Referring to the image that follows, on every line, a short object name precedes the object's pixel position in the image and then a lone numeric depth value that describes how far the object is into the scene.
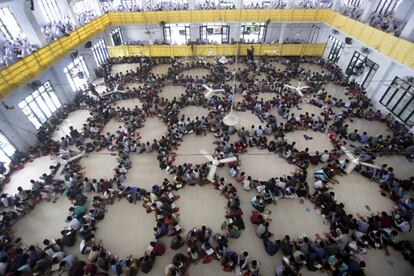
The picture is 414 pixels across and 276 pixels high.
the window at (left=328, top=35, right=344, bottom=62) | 22.00
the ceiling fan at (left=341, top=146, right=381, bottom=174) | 10.97
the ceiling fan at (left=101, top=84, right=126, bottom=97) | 18.17
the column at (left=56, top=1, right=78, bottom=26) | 17.80
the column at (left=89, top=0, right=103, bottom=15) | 20.81
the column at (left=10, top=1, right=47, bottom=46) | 13.47
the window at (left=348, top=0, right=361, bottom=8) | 20.86
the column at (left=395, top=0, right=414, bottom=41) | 15.84
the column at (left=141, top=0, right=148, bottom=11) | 21.64
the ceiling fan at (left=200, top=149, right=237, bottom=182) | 10.04
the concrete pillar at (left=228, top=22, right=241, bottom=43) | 24.34
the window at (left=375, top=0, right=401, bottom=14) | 17.34
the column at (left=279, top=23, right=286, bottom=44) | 23.67
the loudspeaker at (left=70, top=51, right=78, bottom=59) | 18.01
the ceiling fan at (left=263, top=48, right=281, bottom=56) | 24.11
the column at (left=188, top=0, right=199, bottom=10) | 21.77
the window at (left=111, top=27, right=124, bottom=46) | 25.44
